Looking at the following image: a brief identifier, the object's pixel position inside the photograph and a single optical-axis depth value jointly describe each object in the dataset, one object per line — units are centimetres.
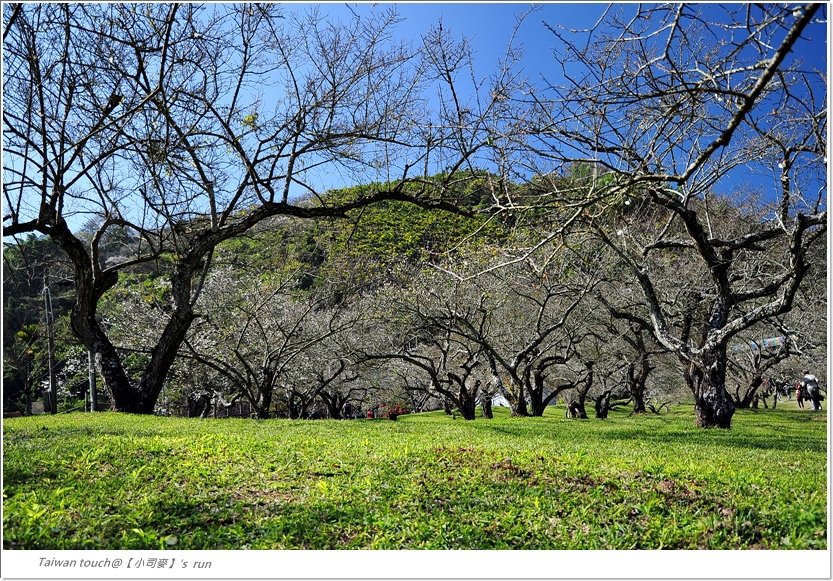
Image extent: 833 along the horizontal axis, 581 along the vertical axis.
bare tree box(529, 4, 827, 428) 365
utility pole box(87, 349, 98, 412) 1079
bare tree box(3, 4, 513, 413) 626
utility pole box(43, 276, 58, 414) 1003
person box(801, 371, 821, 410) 1498
